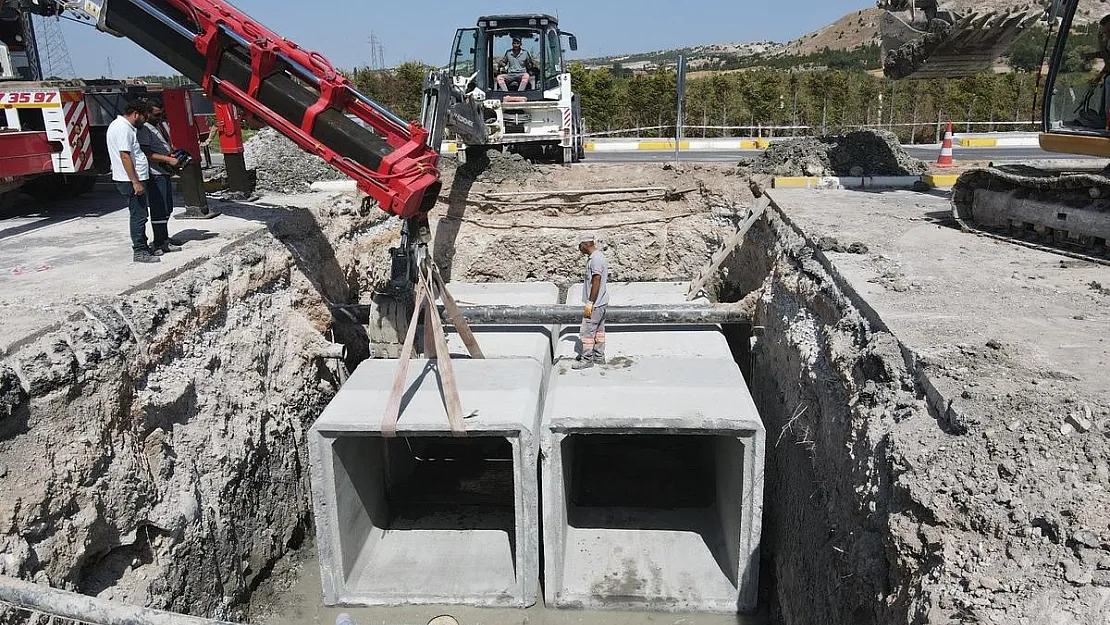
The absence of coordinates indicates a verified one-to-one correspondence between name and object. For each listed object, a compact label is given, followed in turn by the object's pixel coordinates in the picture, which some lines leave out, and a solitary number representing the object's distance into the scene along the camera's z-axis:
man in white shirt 6.29
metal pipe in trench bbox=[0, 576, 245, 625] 2.66
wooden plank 8.72
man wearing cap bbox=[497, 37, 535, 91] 12.73
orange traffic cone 14.06
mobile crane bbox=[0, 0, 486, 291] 6.12
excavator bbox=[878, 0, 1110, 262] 6.52
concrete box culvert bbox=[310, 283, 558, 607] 5.48
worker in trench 6.38
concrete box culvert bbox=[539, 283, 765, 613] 5.45
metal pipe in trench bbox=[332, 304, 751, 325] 7.34
